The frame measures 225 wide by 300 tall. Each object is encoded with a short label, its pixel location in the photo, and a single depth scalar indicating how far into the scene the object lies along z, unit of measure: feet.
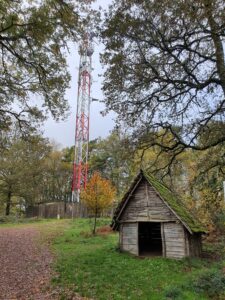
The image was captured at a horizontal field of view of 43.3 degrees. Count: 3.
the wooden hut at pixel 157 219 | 47.26
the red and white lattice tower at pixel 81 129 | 116.53
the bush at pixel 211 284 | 29.94
